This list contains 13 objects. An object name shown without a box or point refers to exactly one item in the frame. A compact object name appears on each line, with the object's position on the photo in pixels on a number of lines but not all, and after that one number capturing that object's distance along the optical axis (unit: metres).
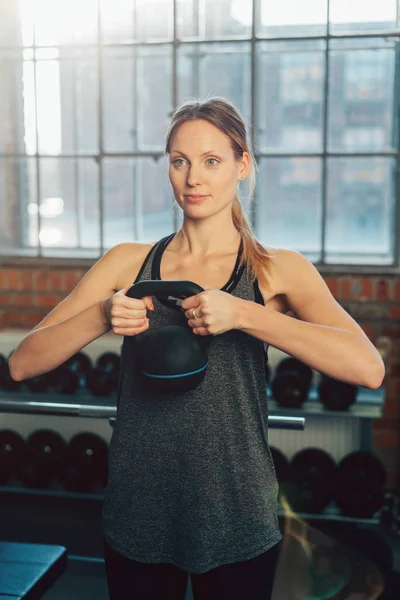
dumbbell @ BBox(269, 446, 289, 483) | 2.53
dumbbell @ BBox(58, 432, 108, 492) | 2.65
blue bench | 1.26
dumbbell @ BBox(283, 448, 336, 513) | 2.50
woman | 0.91
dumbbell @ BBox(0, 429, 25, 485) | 2.73
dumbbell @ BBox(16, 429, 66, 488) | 2.70
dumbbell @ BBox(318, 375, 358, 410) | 2.46
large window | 2.82
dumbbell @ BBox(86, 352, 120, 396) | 2.65
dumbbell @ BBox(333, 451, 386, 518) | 2.44
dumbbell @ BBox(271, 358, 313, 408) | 2.50
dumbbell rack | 2.46
